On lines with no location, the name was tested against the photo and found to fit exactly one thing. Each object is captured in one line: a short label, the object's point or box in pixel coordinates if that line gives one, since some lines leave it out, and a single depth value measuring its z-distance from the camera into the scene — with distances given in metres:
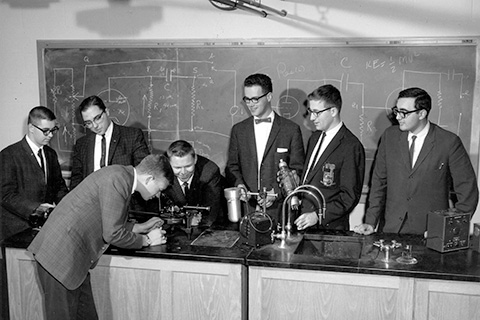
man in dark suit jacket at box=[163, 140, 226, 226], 3.85
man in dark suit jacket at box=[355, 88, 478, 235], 3.69
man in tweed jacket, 3.03
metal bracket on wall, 3.75
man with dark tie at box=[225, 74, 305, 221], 4.29
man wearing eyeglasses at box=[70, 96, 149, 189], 4.61
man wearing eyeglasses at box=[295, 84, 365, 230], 3.90
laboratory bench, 3.00
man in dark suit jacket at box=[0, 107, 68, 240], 4.12
